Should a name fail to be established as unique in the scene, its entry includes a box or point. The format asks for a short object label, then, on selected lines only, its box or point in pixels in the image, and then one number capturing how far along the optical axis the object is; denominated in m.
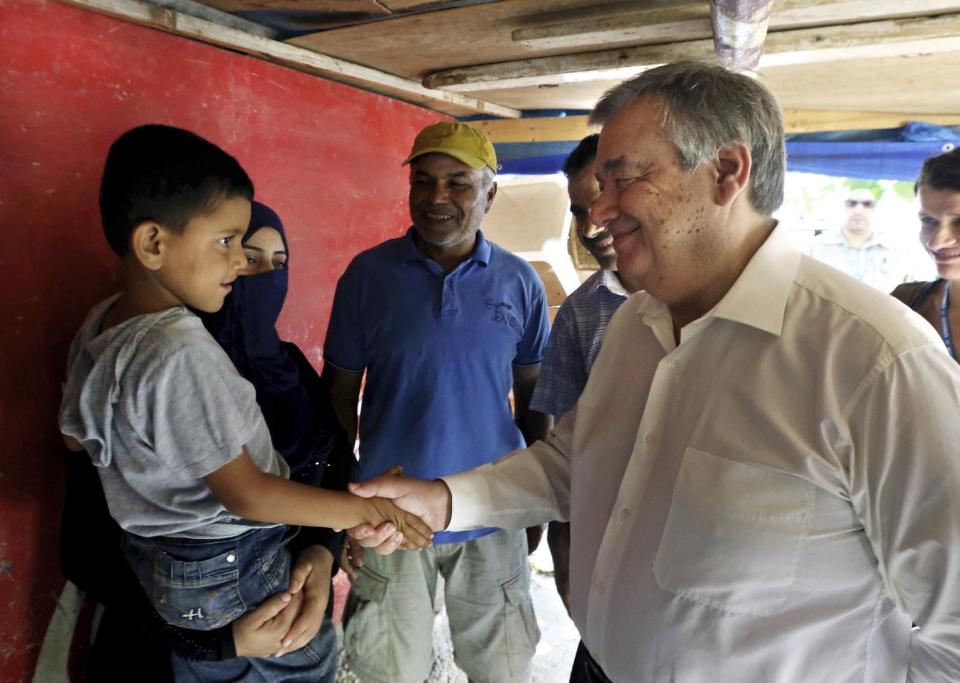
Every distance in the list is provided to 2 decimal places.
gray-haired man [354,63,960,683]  1.03
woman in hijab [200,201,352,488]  1.87
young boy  1.36
